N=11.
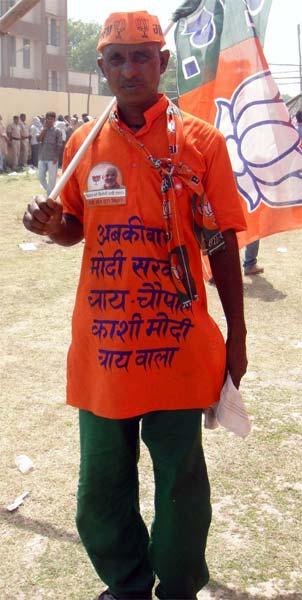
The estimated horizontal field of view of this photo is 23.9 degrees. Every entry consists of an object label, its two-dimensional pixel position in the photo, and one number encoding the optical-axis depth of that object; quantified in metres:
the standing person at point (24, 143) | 22.78
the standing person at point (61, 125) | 18.40
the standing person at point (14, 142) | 22.11
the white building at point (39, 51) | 39.32
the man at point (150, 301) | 2.02
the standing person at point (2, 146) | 21.22
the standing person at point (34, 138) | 23.33
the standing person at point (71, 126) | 22.15
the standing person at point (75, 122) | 24.48
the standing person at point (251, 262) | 7.79
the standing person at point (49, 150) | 11.72
